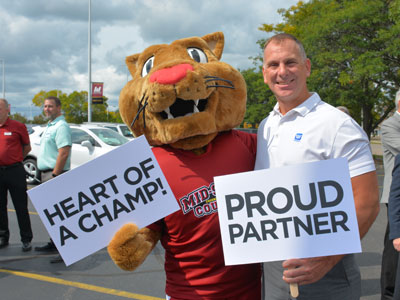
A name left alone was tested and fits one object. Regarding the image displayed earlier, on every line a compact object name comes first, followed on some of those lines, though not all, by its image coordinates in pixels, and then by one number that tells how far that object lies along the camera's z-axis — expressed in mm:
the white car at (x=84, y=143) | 9789
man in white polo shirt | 1749
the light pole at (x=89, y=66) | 23172
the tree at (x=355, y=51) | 12422
